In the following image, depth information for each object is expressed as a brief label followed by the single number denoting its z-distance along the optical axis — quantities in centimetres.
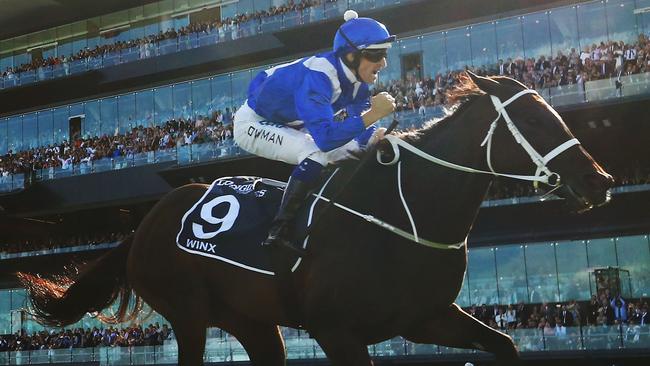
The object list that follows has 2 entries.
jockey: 502
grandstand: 1816
